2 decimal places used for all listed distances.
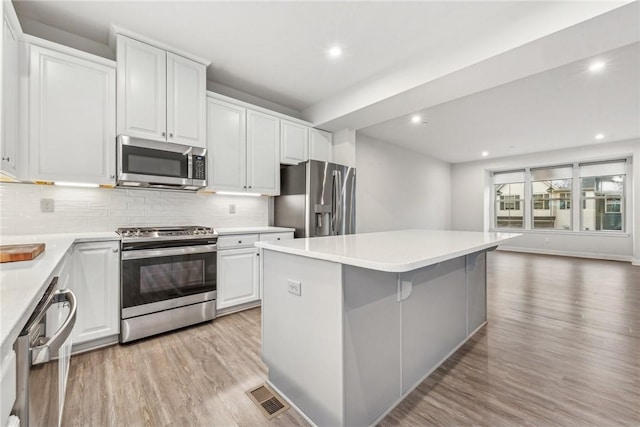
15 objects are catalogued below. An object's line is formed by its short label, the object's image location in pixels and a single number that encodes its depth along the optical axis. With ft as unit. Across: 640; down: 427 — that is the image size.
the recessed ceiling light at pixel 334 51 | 8.93
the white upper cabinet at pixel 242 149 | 10.22
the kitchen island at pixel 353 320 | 4.38
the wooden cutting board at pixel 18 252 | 4.18
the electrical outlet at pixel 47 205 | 7.84
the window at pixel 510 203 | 25.81
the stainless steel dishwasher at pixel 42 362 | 2.29
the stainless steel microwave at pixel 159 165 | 8.14
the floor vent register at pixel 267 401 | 5.13
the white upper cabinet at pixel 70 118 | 7.06
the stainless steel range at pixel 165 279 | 7.69
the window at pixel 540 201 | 24.31
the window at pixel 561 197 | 21.20
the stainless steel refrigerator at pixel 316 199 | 11.51
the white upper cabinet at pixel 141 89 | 8.13
